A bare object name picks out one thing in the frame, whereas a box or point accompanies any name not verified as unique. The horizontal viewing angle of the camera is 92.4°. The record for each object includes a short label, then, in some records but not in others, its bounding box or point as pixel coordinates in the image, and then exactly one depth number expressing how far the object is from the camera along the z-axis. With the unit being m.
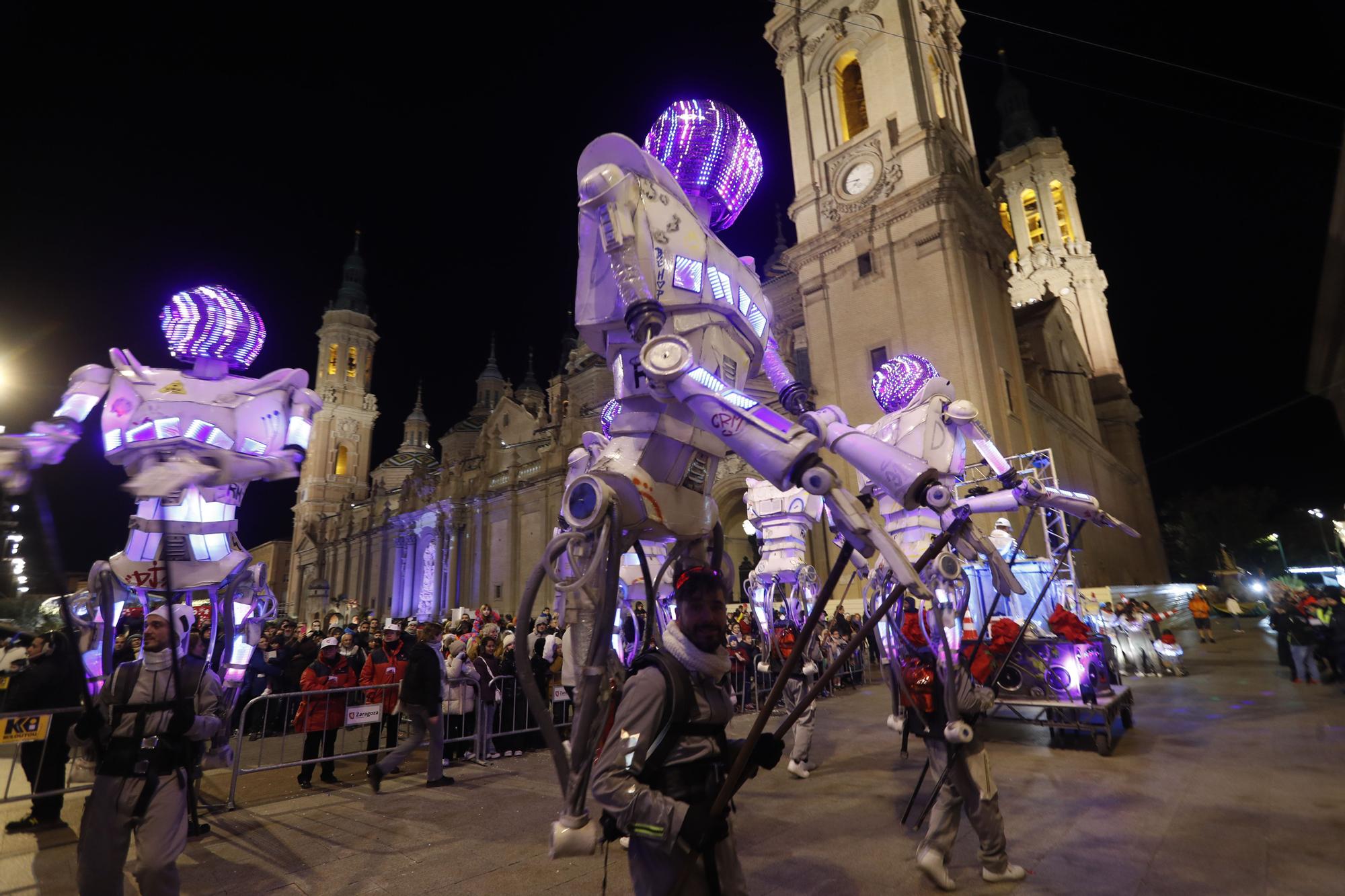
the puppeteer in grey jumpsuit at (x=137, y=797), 3.29
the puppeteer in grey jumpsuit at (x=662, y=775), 2.19
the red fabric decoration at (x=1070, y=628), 7.31
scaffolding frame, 11.51
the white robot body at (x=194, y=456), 5.28
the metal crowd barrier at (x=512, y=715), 8.51
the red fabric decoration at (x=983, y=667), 5.21
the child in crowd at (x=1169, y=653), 13.16
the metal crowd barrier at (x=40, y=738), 5.64
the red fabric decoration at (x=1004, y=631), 5.40
